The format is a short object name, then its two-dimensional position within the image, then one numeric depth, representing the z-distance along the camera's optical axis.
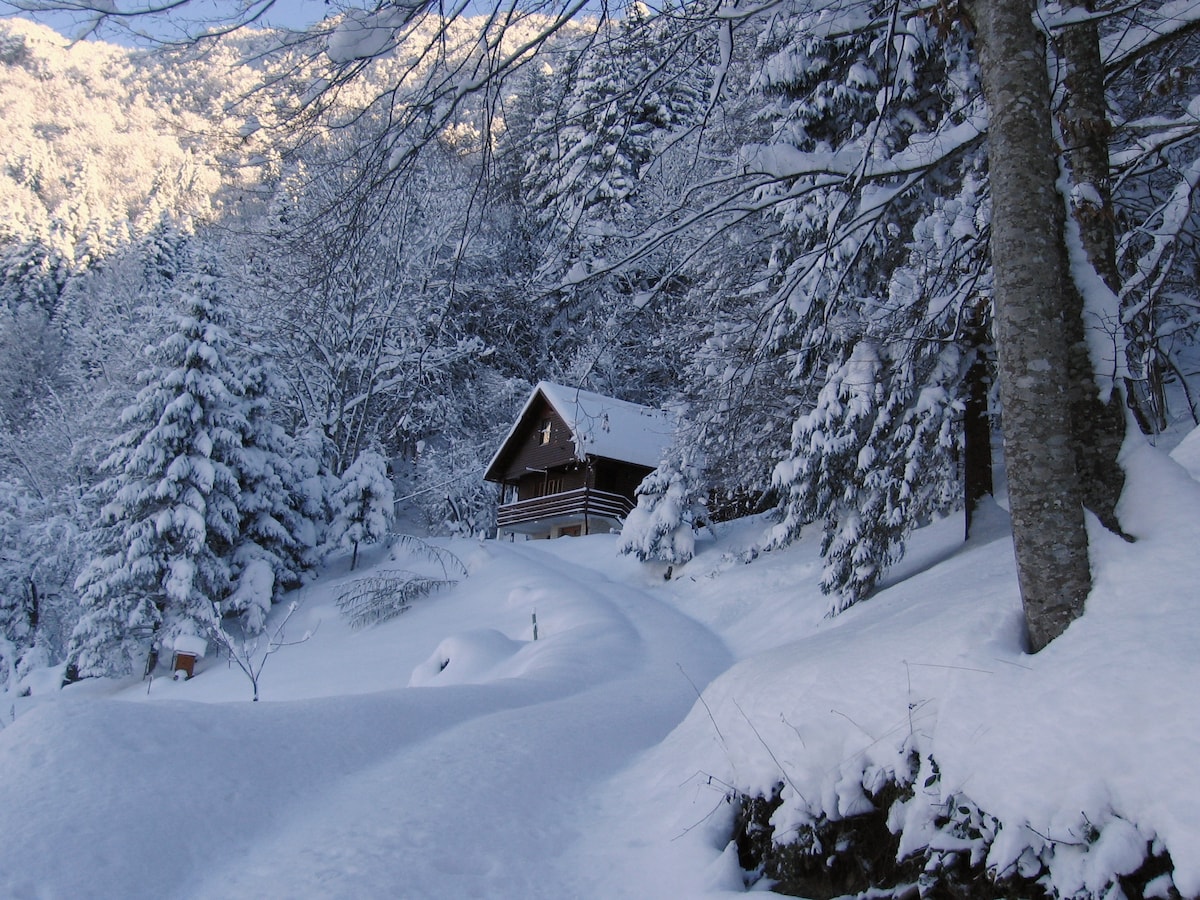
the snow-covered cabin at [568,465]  27.31
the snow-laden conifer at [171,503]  18.70
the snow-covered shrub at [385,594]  19.47
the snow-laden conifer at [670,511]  18.14
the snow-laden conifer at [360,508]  24.08
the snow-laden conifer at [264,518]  20.45
